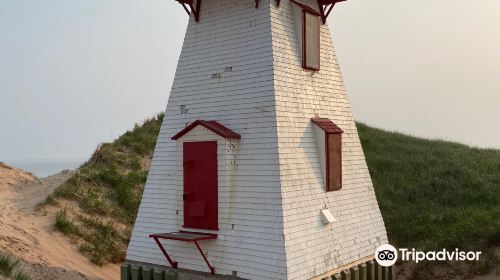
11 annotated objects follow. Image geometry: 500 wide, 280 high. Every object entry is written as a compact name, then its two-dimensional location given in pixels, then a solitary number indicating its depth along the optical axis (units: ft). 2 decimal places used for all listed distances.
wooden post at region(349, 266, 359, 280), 39.27
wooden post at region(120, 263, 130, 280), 40.60
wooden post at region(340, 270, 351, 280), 37.91
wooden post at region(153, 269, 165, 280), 38.07
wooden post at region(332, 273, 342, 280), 36.88
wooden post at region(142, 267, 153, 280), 39.17
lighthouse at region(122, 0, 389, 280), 34.30
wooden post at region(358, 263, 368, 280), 40.32
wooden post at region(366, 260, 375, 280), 41.59
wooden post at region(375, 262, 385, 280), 42.88
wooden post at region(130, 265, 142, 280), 39.81
